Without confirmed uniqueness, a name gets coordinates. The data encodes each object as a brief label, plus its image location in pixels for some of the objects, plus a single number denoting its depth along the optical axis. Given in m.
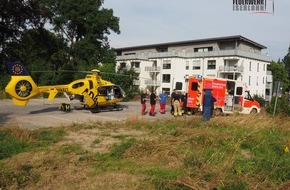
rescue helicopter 20.16
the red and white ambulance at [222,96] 23.23
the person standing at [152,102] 22.44
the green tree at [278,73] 74.94
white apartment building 56.84
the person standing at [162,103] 24.30
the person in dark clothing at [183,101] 23.64
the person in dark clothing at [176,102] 22.68
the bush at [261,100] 45.82
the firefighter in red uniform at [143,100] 22.55
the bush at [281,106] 20.28
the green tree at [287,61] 112.84
